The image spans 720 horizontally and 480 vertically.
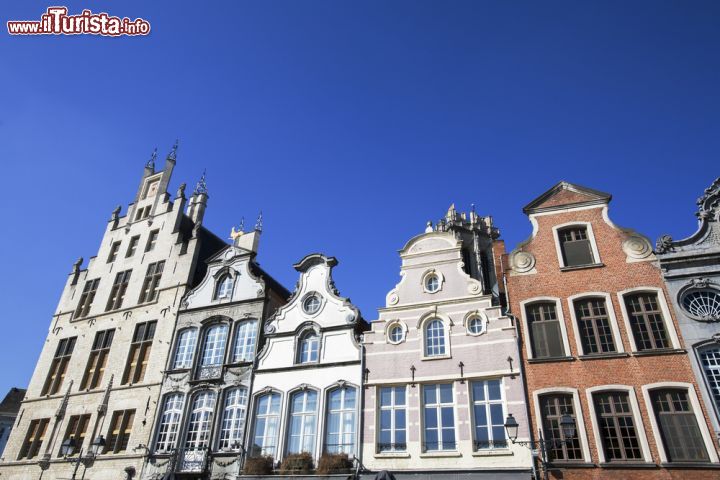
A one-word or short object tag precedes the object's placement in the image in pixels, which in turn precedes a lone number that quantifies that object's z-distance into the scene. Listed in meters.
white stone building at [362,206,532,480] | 15.86
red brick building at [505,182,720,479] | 14.34
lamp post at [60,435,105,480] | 21.39
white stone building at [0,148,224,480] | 22.22
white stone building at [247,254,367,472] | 18.19
